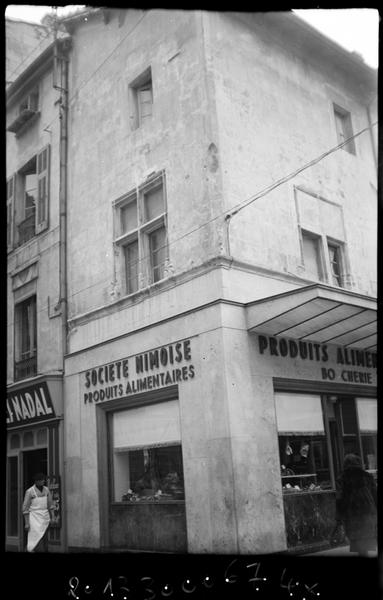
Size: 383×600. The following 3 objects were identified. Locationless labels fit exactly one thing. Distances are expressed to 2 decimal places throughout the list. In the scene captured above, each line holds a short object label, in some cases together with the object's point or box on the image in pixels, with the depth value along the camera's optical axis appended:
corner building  9.46
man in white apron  10.30
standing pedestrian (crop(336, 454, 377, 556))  7.81
